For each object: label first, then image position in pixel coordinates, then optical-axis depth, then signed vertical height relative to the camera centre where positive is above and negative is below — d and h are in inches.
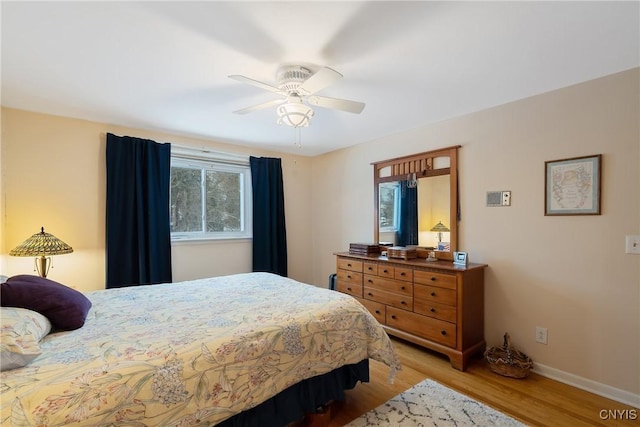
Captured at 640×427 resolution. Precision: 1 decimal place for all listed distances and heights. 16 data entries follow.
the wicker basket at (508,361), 90.9 -49.4
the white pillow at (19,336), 41.8 -19.8
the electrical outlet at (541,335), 92.4 -40.6
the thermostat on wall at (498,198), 101.4 +4.3
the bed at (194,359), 40.5 -25.4
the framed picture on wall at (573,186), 83.6 +7.3
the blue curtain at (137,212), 120.0 -0.2
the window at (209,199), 142.2 +6.3
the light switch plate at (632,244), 77.0 -9.5
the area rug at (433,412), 70.9 -52.6
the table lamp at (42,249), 90.6 -11.9
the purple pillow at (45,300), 55.7 -17.8
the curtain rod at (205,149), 138.2 +31.0
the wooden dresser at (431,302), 97.3 -34.5
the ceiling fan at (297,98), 74.3 +31.3
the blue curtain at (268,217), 158.9 -3.4
